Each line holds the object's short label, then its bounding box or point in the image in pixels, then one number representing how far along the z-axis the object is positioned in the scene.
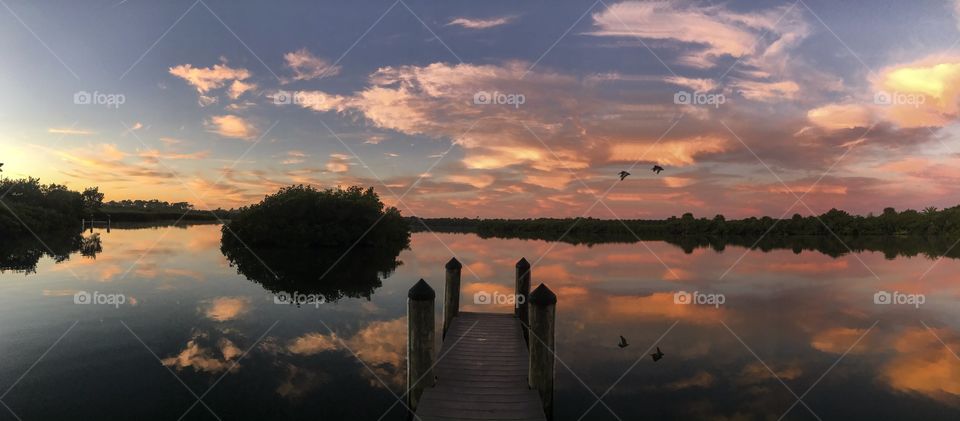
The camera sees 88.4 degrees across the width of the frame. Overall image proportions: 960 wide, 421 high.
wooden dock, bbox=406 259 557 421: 9.45
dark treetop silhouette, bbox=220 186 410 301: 49.78
